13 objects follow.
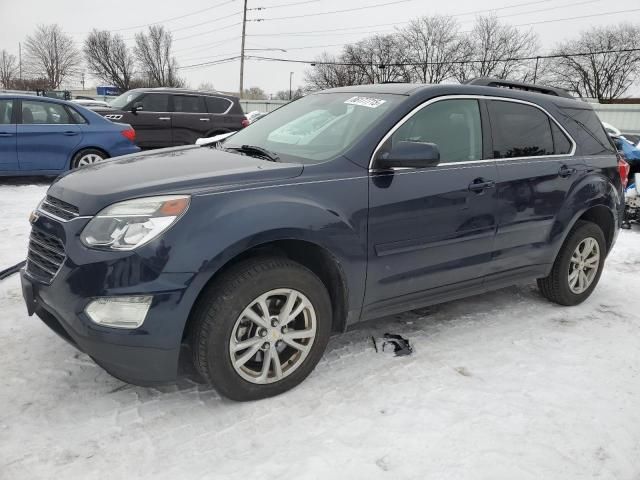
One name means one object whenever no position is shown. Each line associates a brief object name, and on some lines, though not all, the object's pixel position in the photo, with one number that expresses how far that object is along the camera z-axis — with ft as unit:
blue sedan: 27.25
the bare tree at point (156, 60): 243.60
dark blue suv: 8.11
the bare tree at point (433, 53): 197.26
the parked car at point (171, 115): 39.34
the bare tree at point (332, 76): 211.61
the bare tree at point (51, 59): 247.97
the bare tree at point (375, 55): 202.80
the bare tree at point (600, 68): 188.24
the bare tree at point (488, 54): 189.78
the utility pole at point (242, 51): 148.97
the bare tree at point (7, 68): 242.78
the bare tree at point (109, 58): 243.60
